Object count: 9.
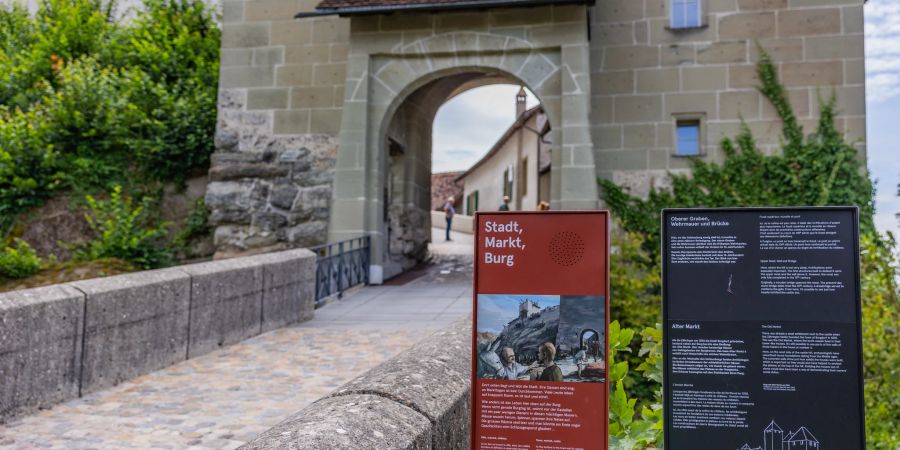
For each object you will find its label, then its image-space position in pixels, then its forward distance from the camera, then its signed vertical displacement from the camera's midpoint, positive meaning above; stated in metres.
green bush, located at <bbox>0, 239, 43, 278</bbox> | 10.05 -0.19
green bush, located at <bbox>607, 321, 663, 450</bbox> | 2.69 -0.56
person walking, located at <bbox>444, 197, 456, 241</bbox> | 22.80 +1.56
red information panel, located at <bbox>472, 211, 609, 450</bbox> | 2.16 -0.22
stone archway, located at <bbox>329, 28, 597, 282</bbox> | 10.49 +2.51
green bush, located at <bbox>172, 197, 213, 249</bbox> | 12.21 +0.47
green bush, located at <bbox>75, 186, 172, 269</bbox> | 11.26 +0.30
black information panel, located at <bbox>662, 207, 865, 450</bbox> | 2.12 -0.20
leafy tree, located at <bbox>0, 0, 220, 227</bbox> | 12.05 +2.39
